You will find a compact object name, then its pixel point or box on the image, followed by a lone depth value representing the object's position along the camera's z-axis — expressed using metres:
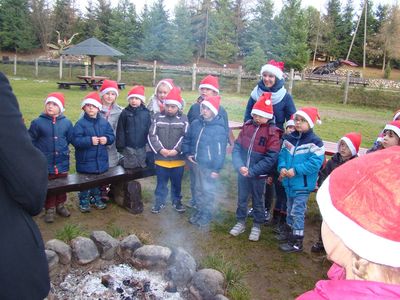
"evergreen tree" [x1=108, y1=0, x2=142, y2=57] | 25.39
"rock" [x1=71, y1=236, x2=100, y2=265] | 2.82
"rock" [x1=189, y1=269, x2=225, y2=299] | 2.54
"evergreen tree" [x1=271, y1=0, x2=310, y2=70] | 18.03
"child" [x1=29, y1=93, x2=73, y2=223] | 3.76
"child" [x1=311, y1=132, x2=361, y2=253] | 3.58
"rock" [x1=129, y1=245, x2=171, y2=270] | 2.84
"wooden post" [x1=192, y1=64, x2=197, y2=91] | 18.77
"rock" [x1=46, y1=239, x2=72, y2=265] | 2.76
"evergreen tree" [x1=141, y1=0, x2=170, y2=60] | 22.44
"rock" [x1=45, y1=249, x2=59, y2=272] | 2.67
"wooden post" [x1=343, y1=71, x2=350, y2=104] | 17.12
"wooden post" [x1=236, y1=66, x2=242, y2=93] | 18.72
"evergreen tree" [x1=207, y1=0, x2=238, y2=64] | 25.84
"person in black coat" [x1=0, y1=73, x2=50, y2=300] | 1.26
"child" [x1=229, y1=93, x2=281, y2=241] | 3.59
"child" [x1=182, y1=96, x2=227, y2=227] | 3.95
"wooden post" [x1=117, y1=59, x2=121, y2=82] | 20.84
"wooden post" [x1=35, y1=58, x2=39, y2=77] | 23.73
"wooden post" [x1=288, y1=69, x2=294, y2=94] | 16.85
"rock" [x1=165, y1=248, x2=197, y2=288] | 2.68
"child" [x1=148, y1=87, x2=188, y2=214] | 4.12
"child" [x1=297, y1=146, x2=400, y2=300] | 0.93
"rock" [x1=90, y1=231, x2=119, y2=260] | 2.92
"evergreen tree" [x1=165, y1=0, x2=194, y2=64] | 23.88
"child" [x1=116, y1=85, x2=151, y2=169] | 4.22
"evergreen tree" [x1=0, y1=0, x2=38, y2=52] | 34.00
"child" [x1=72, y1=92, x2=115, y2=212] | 3.92
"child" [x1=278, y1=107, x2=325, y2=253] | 3.42
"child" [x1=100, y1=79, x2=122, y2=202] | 4.45
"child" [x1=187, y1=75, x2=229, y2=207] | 4.41
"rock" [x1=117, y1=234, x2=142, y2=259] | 2.95
